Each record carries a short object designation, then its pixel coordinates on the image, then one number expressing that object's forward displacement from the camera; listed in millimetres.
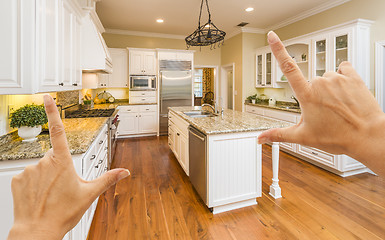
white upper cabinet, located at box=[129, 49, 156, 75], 5645
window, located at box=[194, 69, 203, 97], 10534
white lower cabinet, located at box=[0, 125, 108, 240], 1280
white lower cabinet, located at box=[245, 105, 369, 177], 3049
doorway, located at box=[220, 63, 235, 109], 6426
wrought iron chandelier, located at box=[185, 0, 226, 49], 2836
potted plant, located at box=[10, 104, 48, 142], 1562
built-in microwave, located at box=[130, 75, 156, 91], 5656
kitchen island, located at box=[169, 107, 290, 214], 2137
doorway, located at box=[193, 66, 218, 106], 10328
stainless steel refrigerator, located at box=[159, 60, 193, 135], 5730
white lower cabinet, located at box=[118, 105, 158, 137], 5539
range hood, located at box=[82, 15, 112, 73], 2943
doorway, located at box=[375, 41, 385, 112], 3153
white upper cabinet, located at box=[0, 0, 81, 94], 1266
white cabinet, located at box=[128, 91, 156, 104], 5680
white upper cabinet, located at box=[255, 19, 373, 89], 3188
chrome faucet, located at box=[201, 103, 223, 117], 3282
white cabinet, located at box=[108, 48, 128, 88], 5676
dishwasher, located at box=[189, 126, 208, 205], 2199
